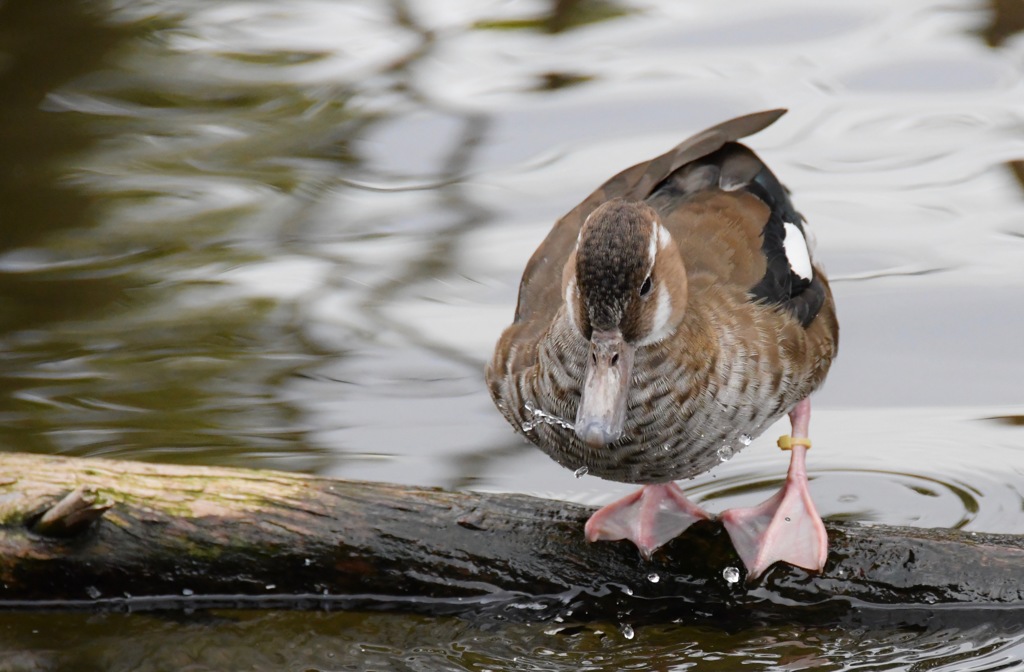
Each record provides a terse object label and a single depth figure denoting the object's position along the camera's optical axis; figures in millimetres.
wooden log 10625
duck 10266
